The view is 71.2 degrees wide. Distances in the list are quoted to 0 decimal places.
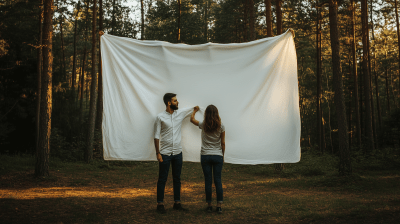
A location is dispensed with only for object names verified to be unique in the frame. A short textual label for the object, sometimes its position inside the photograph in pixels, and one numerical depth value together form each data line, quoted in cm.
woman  504
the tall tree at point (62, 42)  1216
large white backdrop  537
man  516
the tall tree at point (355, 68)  1840
